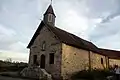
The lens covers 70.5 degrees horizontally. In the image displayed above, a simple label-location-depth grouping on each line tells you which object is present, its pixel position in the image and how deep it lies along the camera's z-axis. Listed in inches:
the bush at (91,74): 444.2
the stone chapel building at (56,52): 446.8
